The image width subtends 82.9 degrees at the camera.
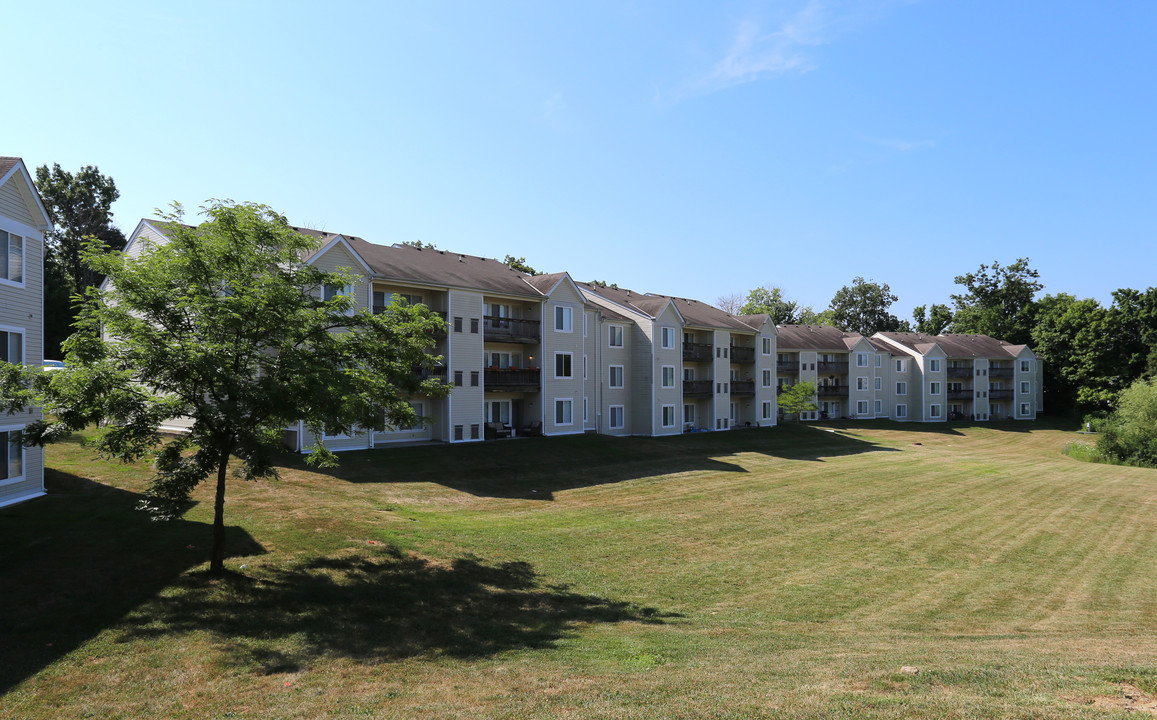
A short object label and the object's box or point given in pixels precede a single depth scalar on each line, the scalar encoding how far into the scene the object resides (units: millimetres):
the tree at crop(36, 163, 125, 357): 56250
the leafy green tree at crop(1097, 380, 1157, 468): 47344
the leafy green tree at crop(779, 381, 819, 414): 61656
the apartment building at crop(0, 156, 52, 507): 18844
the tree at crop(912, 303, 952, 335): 108812
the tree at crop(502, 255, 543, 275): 73931
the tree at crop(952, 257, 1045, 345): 96019
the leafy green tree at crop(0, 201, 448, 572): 13047
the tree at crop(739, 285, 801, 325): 103938
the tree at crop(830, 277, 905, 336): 108312
